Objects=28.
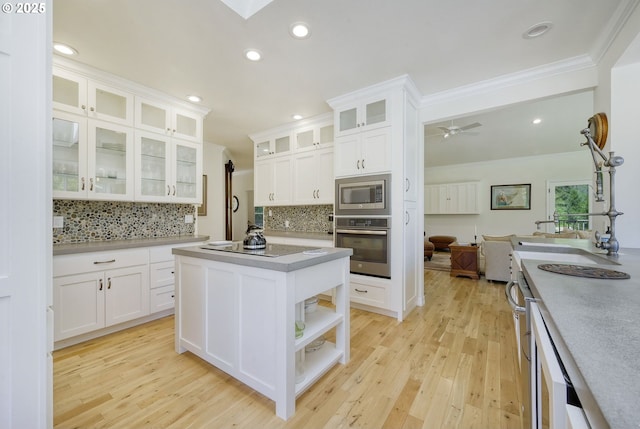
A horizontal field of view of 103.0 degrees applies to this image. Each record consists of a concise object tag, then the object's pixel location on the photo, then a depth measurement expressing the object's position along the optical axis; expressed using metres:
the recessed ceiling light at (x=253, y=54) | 2.21
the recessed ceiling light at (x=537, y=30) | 1.89
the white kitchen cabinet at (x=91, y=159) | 2.35
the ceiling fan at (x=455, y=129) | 4.06
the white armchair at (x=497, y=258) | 4.05
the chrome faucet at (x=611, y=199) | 1.51
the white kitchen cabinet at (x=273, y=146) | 4.09
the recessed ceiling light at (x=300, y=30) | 1.91
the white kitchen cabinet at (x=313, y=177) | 3.61
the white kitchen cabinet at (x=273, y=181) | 4.04
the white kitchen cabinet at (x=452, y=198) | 7.14
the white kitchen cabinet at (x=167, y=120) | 2.87
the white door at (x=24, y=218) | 0.66
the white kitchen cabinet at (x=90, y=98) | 2.34
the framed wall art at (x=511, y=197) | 6.56
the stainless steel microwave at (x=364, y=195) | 2.85
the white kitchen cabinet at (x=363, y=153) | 2.86
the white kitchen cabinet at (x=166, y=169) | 2.86
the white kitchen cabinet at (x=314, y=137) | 3.64
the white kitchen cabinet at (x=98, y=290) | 2.13
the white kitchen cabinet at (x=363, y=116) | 2.86
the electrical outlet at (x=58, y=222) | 2.43
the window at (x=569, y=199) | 5.95
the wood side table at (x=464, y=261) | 4.52
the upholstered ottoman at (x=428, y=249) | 6.16
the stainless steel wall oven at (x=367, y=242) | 2.87
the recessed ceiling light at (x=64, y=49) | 2.12
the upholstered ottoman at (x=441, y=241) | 7.12
